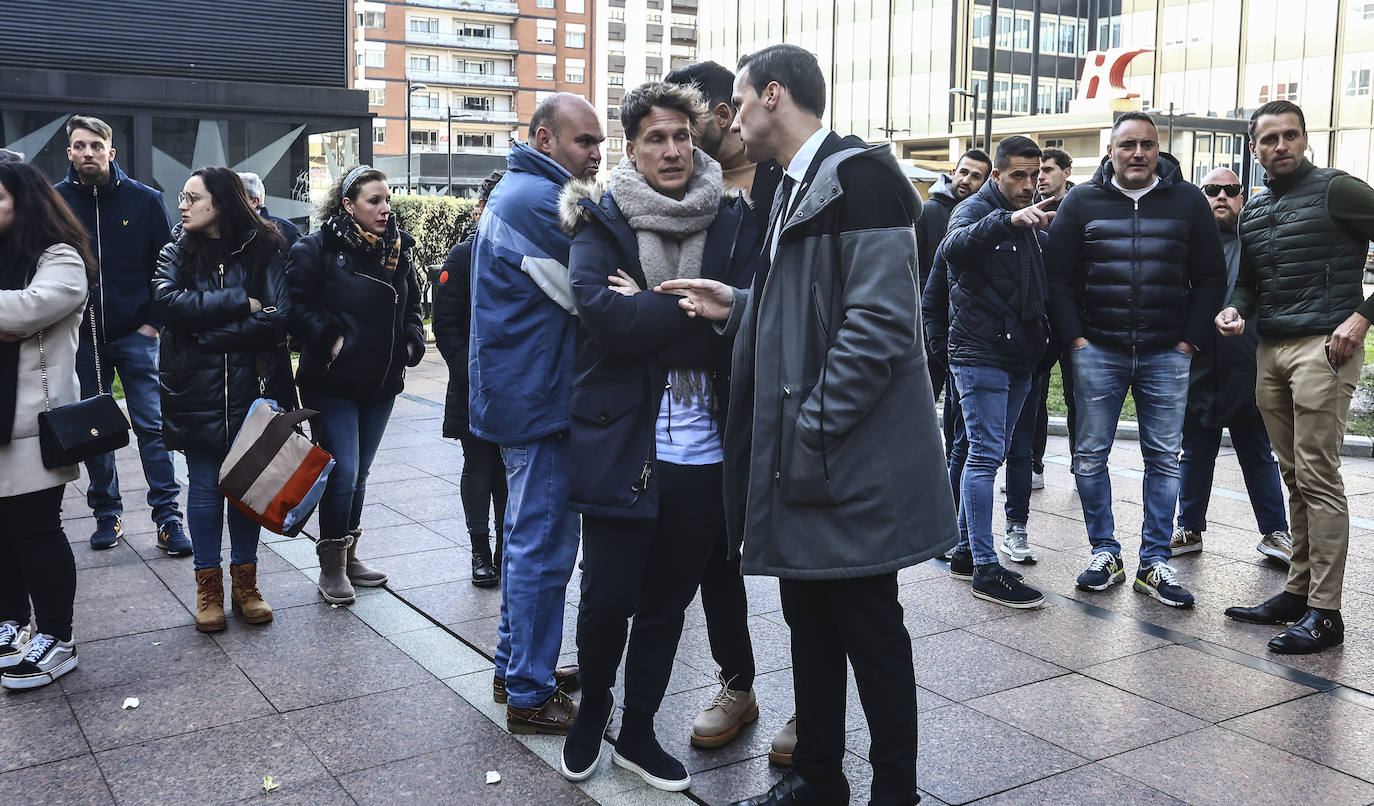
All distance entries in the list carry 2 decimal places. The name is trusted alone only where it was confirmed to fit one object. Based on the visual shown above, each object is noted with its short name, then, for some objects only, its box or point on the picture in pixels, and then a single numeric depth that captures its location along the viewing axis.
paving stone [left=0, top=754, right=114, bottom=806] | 3.55
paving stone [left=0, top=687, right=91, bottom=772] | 3.87
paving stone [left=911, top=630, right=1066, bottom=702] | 4.47
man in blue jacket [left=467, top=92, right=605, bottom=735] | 3.84
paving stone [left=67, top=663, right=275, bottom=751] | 4.06
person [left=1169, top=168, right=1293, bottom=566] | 6.46
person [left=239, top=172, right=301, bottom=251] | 6.05
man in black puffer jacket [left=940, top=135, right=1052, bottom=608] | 5.76
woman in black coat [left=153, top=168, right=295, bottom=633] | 5.06
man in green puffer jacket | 4.97
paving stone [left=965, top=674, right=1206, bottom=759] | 3.95
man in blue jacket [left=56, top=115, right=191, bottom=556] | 6.50
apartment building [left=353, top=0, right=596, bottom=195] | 90.56
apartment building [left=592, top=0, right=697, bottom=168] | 101.69
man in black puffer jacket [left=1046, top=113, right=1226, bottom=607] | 5.59
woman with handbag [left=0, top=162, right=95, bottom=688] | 4.41
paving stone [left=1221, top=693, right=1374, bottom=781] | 3.81
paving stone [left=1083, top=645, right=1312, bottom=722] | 4.27
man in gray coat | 2.94
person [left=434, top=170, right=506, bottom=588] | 5.69
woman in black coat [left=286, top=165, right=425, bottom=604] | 5.31
